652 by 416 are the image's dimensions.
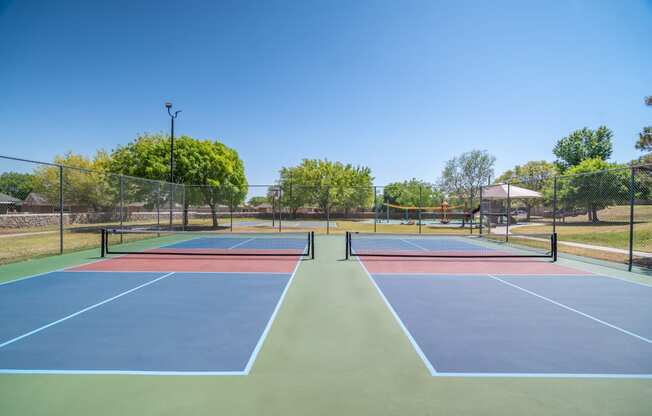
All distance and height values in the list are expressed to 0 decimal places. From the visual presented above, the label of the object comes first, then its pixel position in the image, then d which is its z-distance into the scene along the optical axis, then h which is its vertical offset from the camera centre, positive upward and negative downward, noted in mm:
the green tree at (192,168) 22375 +2619
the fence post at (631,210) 9031 +20
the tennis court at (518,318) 3768 -1737
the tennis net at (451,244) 12859 -1724
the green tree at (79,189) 17516 +833
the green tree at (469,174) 31453 +3301
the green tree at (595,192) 21484 +1324
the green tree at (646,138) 12195 +2721
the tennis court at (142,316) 3744 -1768
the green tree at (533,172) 44688 +7300
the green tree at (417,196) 40562 +1481
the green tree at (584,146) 59969 +11744
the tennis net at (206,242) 12734 -1788
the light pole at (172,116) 17984 +5095
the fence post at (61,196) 10602 +200
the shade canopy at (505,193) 20180 +1051
